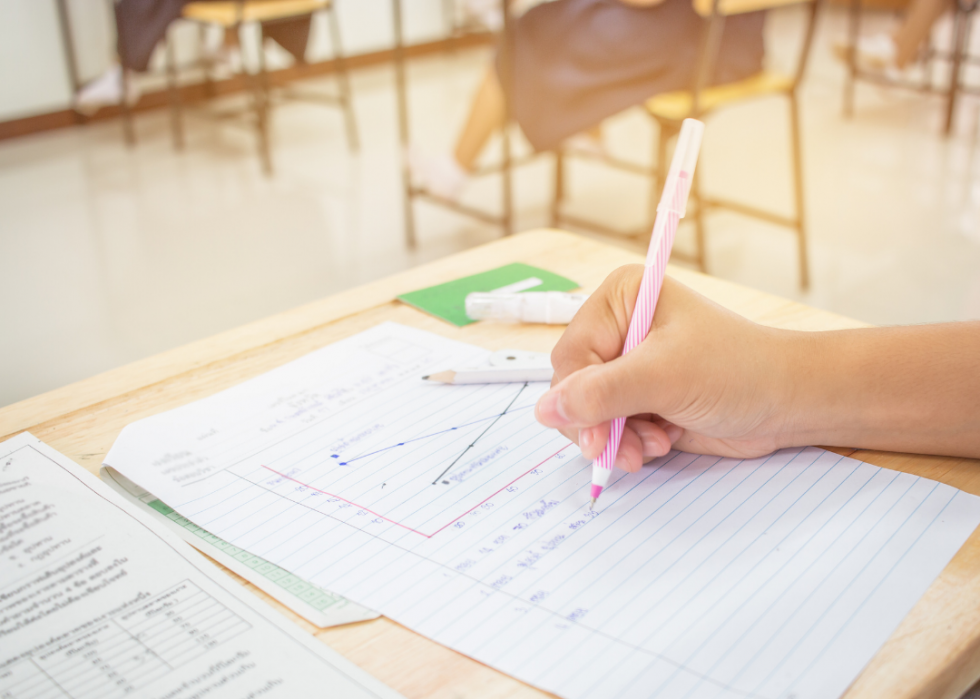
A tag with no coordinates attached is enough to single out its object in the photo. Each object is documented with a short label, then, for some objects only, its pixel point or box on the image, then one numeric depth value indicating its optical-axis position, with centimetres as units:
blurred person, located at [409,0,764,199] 216
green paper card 80
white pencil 68
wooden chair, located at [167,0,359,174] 316
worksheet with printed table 41
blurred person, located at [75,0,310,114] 338
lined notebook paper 42
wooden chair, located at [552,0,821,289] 198
